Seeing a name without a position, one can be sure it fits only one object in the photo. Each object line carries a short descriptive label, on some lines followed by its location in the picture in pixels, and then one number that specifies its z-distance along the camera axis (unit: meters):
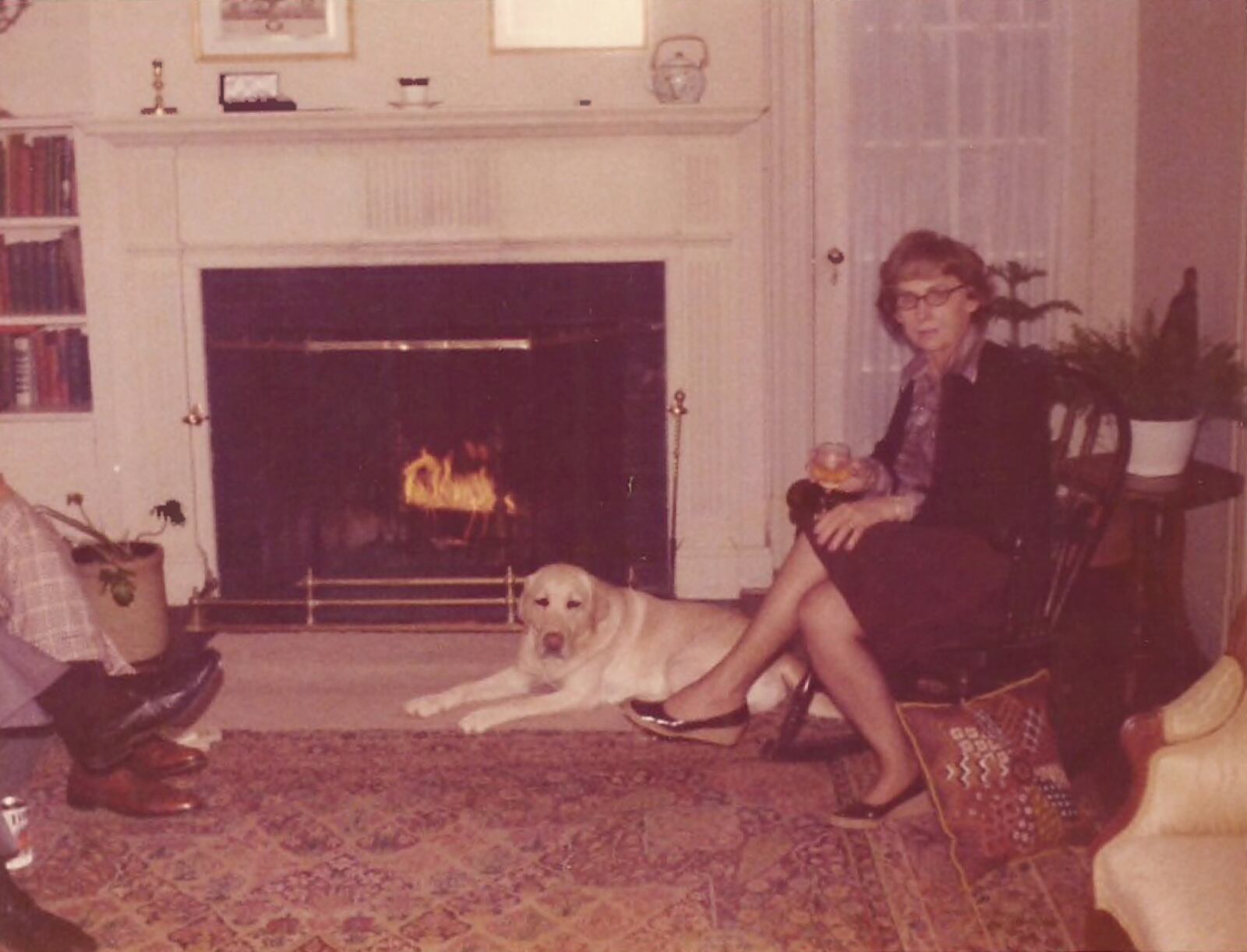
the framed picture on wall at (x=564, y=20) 4.82
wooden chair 3.15
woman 3.19
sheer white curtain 4.86
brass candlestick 4.79
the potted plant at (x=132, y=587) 4.54
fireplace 4.80
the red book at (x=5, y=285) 5.04
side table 3.90
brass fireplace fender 4.80
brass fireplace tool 4.96
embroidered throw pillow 3.00
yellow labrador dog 3.90
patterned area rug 2.87
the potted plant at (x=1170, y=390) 3.94
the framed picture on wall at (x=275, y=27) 4.83
